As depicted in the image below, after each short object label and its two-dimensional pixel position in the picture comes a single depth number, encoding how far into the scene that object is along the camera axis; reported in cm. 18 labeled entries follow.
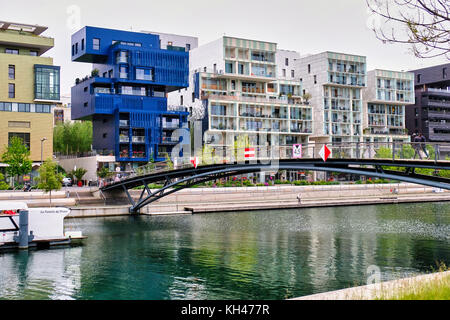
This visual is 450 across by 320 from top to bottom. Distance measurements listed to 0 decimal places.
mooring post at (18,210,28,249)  3240
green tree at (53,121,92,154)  9712
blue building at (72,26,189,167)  7800
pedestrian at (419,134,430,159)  2518
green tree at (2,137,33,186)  6319
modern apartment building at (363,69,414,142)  10194
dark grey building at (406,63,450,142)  10692
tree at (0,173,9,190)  5830
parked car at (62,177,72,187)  7001
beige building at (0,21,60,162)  6988
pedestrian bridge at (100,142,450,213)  2545
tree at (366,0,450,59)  1286
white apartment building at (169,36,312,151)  8394
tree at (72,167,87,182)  7306
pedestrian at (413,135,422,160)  2548
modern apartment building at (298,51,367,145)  9531
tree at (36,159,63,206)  5216
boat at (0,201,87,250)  3253
